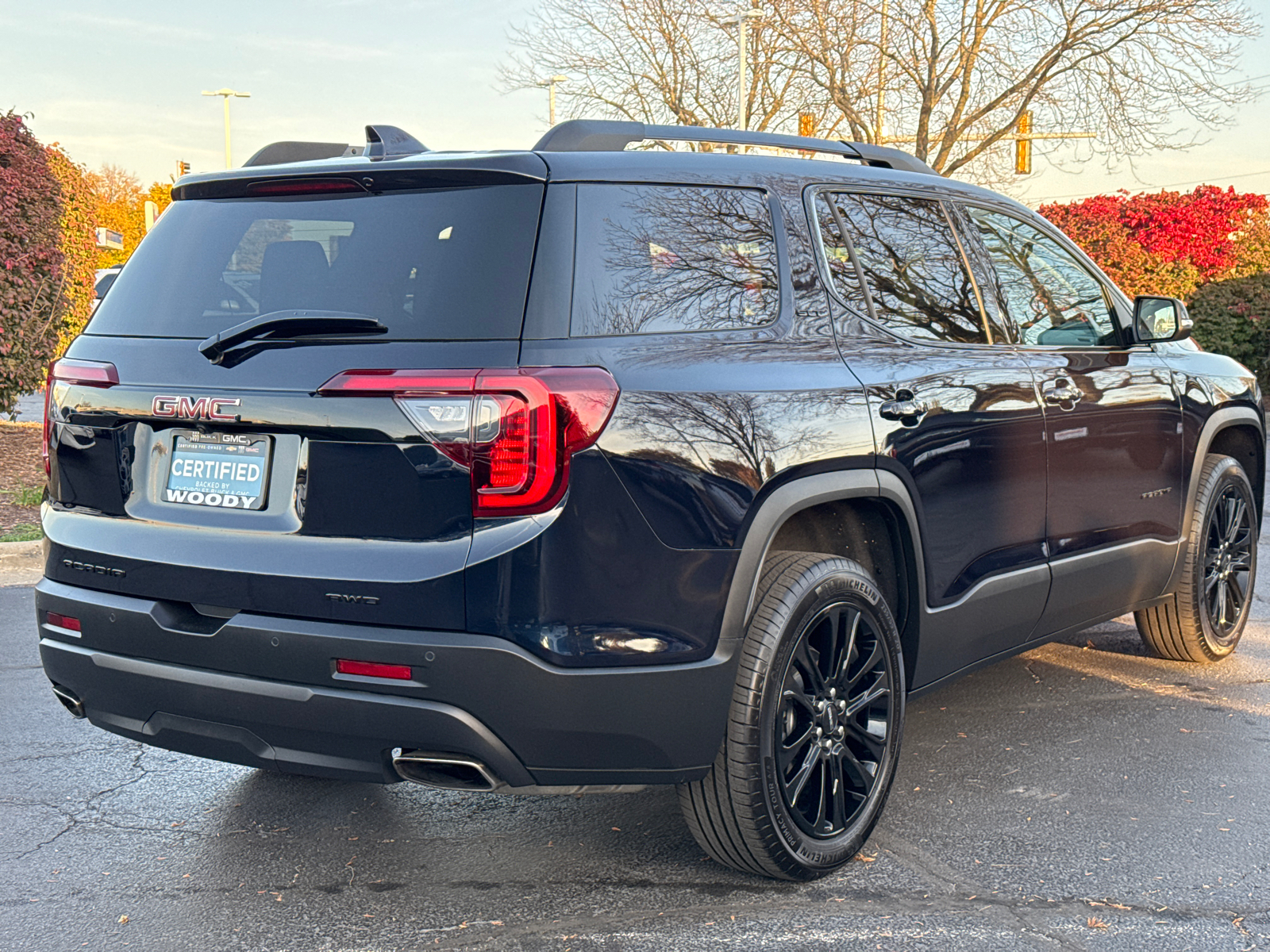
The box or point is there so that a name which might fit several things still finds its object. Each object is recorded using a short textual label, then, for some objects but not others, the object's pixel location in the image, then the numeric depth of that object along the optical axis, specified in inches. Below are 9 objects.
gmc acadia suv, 109.4
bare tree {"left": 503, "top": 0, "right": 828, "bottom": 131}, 1136.8
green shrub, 759.7
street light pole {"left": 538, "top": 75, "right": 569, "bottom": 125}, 1176.2
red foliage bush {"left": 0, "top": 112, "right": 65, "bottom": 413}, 434.3
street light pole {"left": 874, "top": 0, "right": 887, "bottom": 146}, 1023.0
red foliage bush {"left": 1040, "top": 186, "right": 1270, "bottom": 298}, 805.2
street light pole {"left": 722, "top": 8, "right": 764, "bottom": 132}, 1049.5
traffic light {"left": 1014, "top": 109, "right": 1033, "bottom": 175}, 1051.3
